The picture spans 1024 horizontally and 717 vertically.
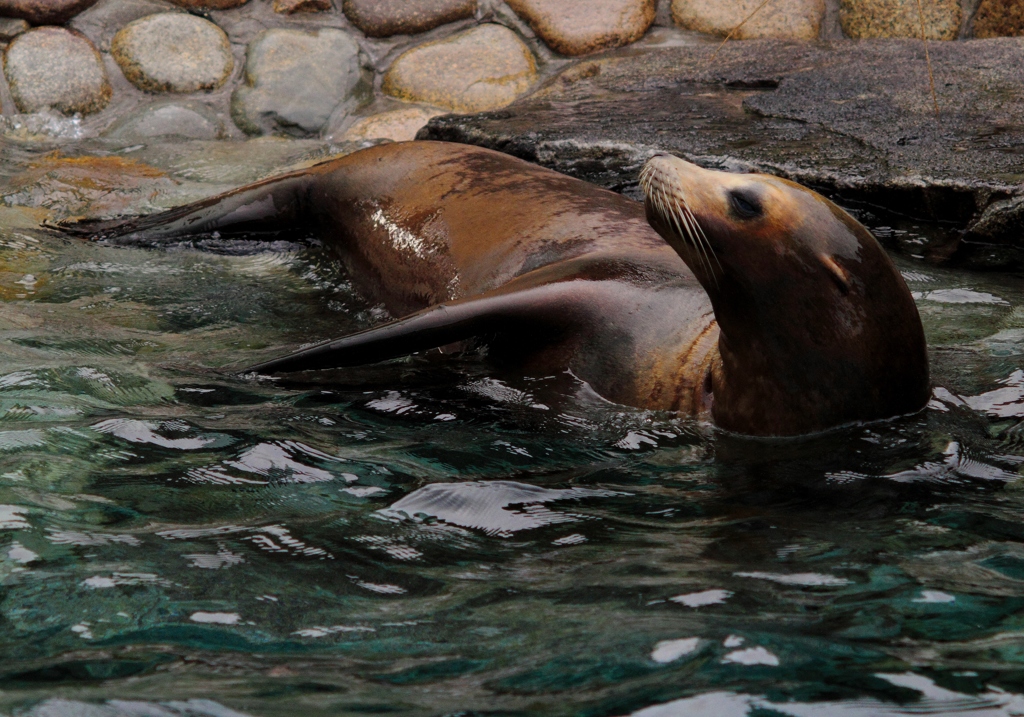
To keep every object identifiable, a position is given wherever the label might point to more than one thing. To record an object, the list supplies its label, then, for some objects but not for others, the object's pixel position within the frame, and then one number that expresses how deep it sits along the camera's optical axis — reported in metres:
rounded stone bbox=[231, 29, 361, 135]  15.88
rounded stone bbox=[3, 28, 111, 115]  15.50
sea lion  6.11
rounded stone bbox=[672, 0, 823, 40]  16.36
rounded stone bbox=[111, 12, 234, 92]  15.96
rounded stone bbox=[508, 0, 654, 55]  16.30
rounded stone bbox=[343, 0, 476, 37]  16.42
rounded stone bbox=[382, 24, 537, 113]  16.00
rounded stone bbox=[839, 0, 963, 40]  16.14
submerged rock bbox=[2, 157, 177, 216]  12.05
